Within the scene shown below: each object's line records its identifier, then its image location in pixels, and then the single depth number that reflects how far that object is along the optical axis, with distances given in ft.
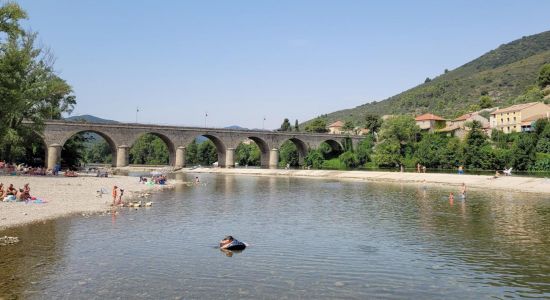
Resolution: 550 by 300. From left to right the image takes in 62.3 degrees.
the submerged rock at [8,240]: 50.71
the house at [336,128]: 454.15
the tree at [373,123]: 364.99
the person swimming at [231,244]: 51.36
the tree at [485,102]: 396.16
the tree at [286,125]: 449.06
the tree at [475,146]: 239.30
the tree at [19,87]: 109.09
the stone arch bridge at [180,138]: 212.84
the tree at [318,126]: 415.64
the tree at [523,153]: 221.66
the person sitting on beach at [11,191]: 85.51
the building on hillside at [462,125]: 291.38
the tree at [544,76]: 371.35
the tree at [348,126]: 436.35
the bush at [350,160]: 309.01
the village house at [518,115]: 275.18
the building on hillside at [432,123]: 324.19
